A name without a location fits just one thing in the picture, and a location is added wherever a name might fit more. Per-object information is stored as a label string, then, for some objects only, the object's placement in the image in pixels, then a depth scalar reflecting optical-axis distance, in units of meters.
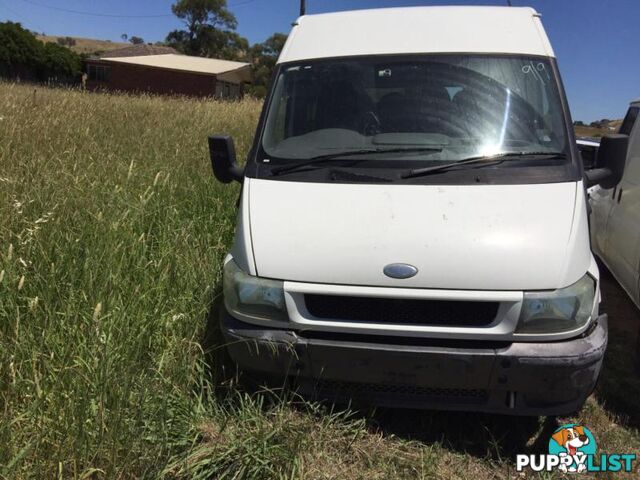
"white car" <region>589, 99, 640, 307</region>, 3.98
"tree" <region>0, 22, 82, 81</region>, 45.16
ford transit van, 2.50
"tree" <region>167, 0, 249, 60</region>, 69.31
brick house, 39.81
